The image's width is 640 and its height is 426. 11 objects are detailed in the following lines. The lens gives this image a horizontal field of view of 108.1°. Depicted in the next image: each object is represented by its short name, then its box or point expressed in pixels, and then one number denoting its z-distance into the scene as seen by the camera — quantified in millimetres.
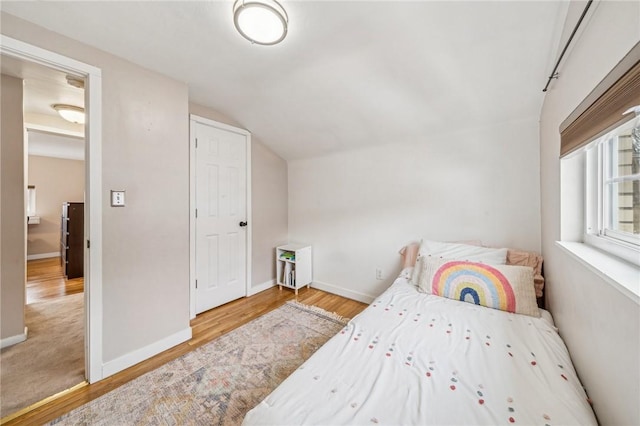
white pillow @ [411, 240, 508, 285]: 1833
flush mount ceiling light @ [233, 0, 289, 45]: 1183
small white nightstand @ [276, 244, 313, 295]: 3021
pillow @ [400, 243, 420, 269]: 2295
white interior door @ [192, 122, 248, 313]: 2483
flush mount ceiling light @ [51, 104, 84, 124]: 2346
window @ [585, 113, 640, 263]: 872
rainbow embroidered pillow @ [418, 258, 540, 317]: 1475
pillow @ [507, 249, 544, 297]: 1688
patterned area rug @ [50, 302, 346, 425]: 1303
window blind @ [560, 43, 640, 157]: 632
